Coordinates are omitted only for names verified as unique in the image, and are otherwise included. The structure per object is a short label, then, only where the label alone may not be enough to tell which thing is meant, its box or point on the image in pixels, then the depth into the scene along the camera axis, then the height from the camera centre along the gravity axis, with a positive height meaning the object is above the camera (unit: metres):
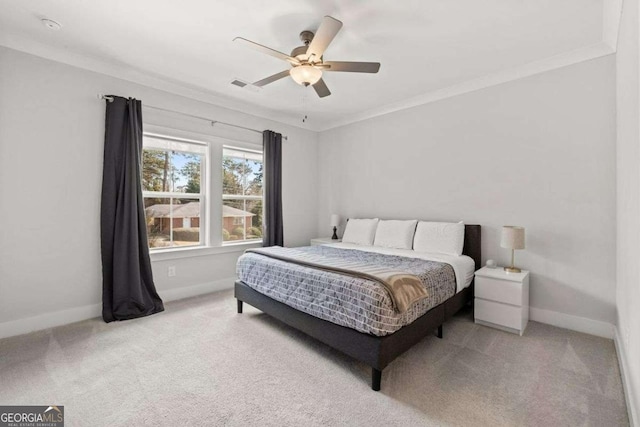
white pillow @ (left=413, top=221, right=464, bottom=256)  3.25 -0.33
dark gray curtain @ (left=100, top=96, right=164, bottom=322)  2.96 -0.05
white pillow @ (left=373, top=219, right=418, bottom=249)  3.65 -0.32
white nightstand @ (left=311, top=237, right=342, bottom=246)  4.40 -0.49
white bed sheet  2.81 -0.53
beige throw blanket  1.94 -0.49
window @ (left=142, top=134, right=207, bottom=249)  3.49 +0.27
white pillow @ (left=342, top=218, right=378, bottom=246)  4.05 -0.32
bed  1.86 -0.90
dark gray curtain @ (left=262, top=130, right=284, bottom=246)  4.34 +0.34
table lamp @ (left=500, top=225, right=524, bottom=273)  2.77 -0.29
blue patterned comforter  1.89 -0.63
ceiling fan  2.09 +1.18
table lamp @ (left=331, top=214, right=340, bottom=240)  4.70 -0.21
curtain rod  2.96 +1.23
